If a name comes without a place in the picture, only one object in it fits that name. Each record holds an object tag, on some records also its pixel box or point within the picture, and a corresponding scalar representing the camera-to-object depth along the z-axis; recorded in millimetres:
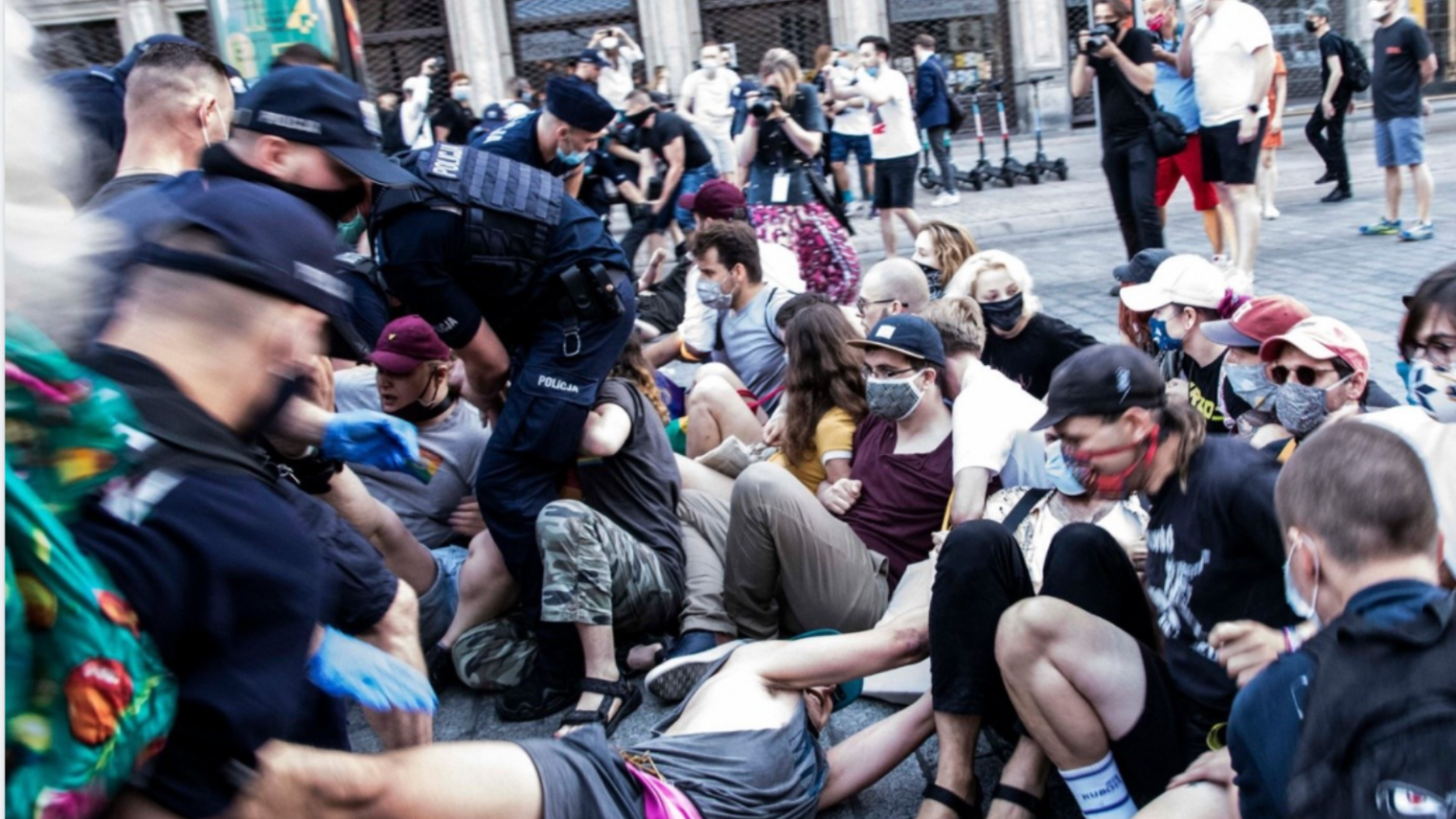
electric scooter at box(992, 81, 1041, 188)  14914
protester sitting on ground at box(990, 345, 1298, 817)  2693
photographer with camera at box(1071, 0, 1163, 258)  7645
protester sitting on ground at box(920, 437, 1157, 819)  2961
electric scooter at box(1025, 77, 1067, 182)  14895
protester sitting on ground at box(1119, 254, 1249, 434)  4277
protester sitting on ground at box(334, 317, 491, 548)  4324
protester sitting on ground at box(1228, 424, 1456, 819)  1727
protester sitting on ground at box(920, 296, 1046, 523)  3842
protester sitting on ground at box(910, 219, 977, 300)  5770
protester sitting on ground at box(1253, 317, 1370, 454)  3338
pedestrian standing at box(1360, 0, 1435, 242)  9062
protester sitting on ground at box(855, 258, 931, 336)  5078
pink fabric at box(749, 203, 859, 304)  7531
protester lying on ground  1906
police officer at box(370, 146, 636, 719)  3682
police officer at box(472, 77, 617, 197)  4223
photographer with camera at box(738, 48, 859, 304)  7660
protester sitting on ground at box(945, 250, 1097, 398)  4968
